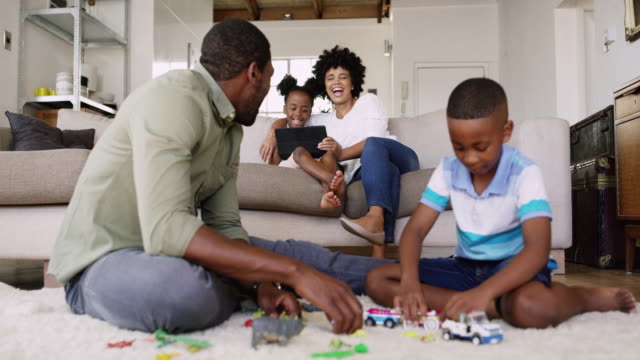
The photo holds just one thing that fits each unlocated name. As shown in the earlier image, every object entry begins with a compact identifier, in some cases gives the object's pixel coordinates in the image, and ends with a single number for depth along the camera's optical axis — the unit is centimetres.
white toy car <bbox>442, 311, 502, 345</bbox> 99
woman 221
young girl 231
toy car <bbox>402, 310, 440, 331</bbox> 109
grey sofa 221
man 96
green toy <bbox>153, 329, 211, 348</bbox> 97
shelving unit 428
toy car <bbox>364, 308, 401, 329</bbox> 113
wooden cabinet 264
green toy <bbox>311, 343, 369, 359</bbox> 89
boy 112
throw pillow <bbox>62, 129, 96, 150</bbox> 301
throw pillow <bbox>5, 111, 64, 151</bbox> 277
